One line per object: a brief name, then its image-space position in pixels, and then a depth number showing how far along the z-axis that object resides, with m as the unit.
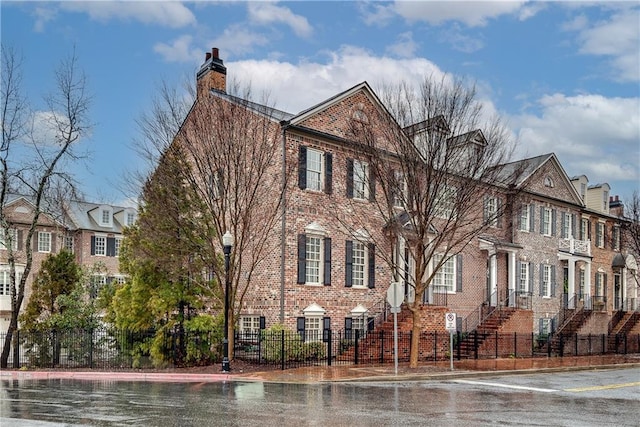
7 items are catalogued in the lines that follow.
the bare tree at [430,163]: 21.27
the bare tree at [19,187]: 23.69
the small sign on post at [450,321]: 21.14
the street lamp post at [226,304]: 19.53
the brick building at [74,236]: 45.84
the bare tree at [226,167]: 21.14
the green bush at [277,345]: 21.91
